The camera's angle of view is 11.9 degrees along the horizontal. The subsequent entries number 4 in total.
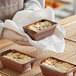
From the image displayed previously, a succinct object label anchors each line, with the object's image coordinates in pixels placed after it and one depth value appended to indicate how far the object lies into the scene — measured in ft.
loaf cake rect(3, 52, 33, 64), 4.93
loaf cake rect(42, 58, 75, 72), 4.71
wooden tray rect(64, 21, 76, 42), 5.98
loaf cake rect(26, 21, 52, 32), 5.07
